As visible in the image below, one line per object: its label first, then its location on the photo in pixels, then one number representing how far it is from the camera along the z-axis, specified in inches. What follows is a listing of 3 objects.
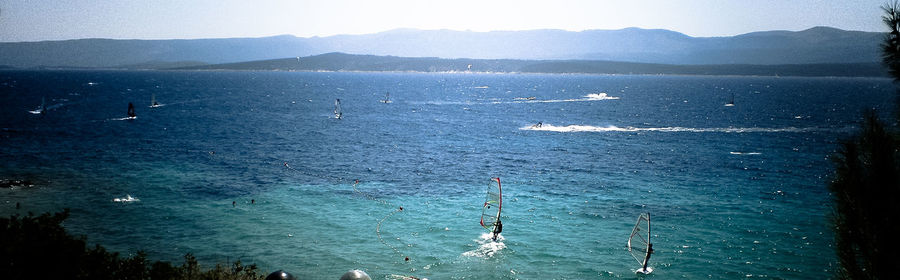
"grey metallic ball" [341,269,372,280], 1068.5
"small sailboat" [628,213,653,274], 1444.4
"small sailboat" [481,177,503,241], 1770.4
